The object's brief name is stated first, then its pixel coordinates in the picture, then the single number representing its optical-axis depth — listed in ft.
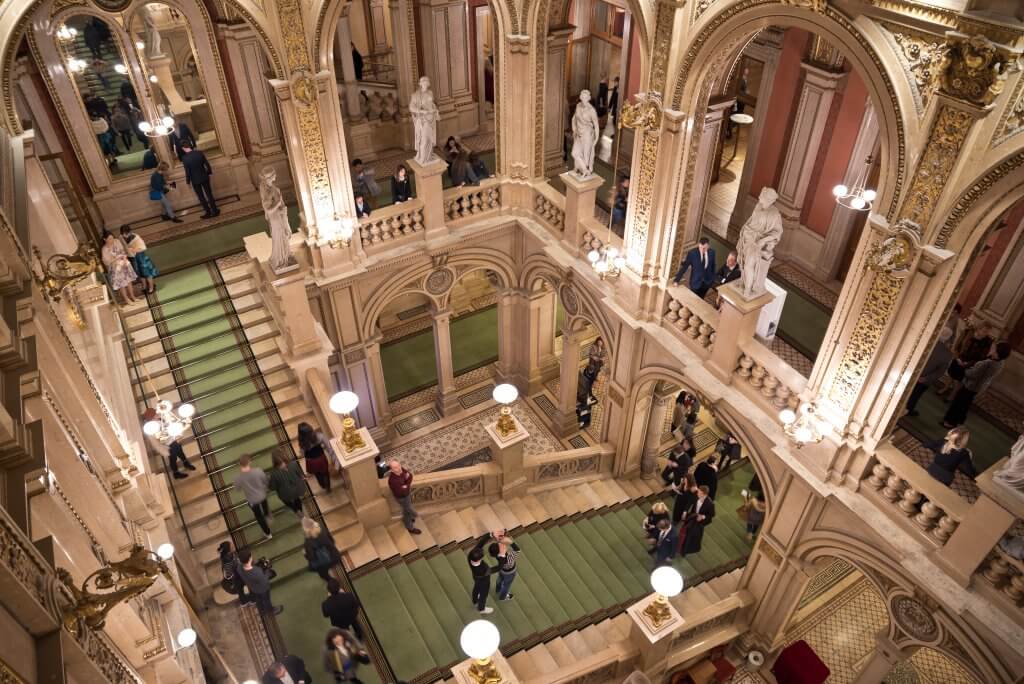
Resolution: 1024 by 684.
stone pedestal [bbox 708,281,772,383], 27.55
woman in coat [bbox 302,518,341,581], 27.71
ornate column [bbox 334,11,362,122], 45.60
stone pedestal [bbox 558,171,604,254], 34.42
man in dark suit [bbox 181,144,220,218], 39.73
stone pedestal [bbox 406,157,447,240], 35.70
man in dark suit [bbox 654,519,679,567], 32.53
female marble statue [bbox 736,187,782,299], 25.57
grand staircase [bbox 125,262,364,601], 31.32
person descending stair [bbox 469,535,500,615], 28.58
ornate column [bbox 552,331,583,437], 40.93
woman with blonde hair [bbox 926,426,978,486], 25.62
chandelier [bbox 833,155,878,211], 32.65
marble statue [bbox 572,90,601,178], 32.65
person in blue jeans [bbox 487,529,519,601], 29.07
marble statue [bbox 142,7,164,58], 42.88
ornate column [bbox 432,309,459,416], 42.39
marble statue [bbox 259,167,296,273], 31.11
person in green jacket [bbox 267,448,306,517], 30.14
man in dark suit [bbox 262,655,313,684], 24.03
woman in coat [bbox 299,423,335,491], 31.71
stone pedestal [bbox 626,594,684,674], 27.07
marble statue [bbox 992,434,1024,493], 20.75
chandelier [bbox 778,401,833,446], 26.07
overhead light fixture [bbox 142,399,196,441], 29.04
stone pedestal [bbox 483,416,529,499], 34.19
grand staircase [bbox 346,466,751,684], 29.73
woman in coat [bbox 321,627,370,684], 25.48
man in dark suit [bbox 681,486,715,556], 32.42
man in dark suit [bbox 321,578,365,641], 26.96
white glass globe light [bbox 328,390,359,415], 28.82
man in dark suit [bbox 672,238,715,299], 33.47
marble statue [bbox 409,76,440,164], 33.73
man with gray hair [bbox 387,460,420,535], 31.73
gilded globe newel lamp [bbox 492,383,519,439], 33.45
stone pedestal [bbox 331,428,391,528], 30.45
